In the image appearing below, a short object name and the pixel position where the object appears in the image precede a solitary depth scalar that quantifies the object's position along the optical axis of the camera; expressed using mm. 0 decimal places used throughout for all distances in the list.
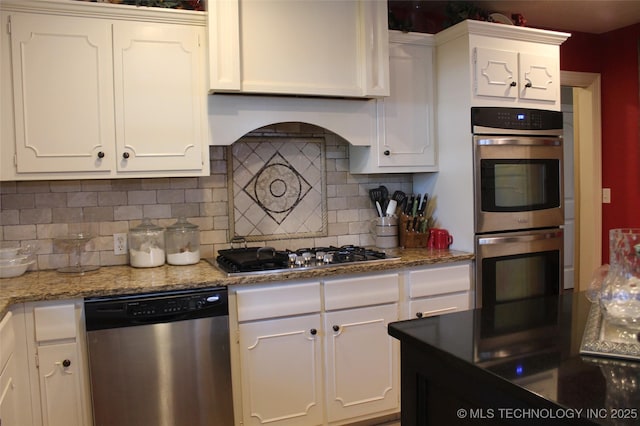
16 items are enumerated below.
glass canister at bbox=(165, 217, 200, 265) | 2738
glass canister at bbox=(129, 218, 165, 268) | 2688
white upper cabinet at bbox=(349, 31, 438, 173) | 3076
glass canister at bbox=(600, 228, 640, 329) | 1246
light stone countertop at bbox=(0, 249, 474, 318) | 2170
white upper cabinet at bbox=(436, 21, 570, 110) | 2955
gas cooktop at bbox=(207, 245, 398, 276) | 2496
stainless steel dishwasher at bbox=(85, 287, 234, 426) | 2201
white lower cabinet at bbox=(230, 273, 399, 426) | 2463
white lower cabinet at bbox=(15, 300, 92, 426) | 2141
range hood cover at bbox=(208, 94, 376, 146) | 2680
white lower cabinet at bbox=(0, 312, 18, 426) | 1827
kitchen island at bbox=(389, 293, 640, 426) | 985
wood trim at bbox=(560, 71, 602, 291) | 4176
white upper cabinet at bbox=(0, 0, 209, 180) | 2371
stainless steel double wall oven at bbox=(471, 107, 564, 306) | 2963
